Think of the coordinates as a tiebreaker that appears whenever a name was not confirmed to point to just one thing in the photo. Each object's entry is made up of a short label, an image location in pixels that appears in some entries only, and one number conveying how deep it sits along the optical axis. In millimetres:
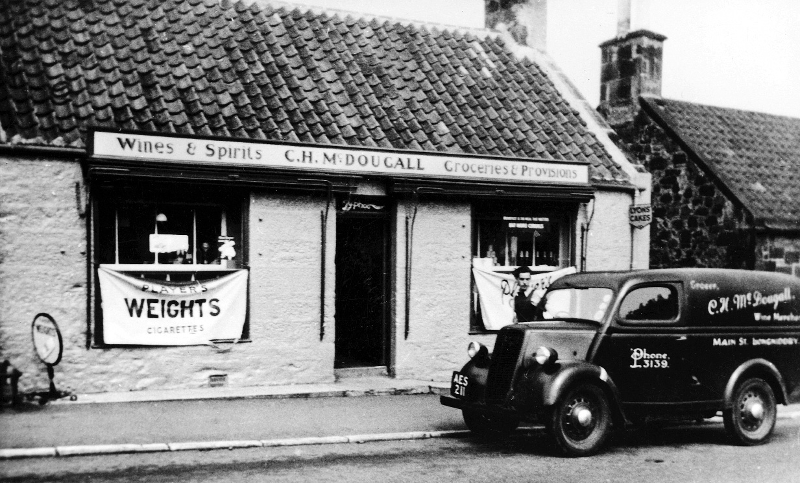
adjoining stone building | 15102
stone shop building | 10023
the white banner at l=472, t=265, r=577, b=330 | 12379
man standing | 12602
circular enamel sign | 9633
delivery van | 7961
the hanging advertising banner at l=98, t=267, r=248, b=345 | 10266
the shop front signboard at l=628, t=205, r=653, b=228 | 13039
